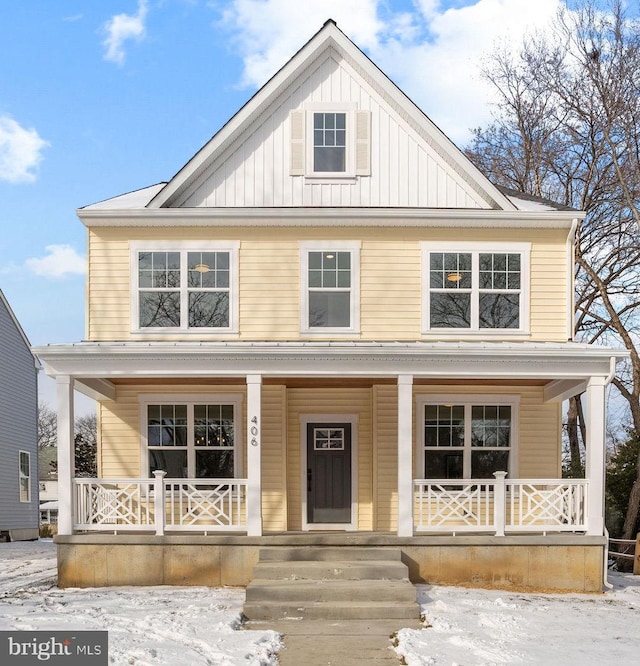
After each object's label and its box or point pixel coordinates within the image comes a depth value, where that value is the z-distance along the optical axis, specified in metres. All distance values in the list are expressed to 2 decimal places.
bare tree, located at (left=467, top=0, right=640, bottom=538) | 19.64
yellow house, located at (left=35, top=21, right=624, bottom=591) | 13.34
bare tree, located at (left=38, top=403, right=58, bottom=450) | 56.73
